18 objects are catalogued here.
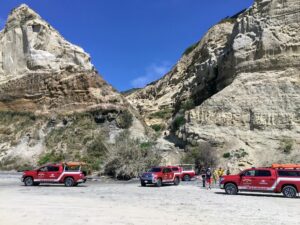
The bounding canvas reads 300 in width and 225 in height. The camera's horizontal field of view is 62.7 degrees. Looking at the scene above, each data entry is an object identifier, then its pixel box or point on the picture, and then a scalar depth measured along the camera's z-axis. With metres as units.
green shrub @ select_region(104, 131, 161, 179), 21.85
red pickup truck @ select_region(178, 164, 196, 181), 20.01
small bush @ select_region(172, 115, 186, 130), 27.73
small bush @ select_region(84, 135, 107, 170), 25.52
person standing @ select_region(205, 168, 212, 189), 16.06
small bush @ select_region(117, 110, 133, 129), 30.55
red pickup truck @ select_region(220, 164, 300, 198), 12.93
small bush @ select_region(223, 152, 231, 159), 22.71
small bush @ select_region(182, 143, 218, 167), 22.40
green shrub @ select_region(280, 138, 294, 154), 21.69
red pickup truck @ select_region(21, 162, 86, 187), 17.03
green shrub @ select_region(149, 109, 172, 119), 40.83
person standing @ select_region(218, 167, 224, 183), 18.85
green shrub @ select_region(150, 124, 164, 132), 36.74
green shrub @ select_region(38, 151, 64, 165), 27.03
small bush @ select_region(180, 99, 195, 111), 31.47
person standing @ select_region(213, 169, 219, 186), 19.18
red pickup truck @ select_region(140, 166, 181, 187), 17.07
